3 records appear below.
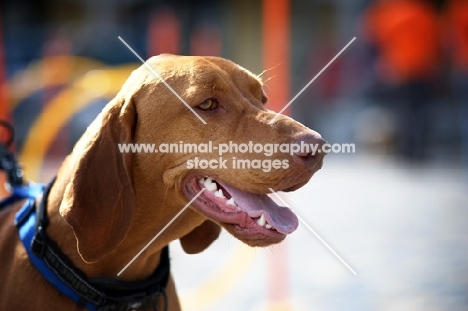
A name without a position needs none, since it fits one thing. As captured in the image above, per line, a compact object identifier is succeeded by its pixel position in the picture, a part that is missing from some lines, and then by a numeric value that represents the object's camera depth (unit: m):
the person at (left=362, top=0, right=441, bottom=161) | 13.34
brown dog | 3.33
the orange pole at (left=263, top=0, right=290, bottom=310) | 6.26
